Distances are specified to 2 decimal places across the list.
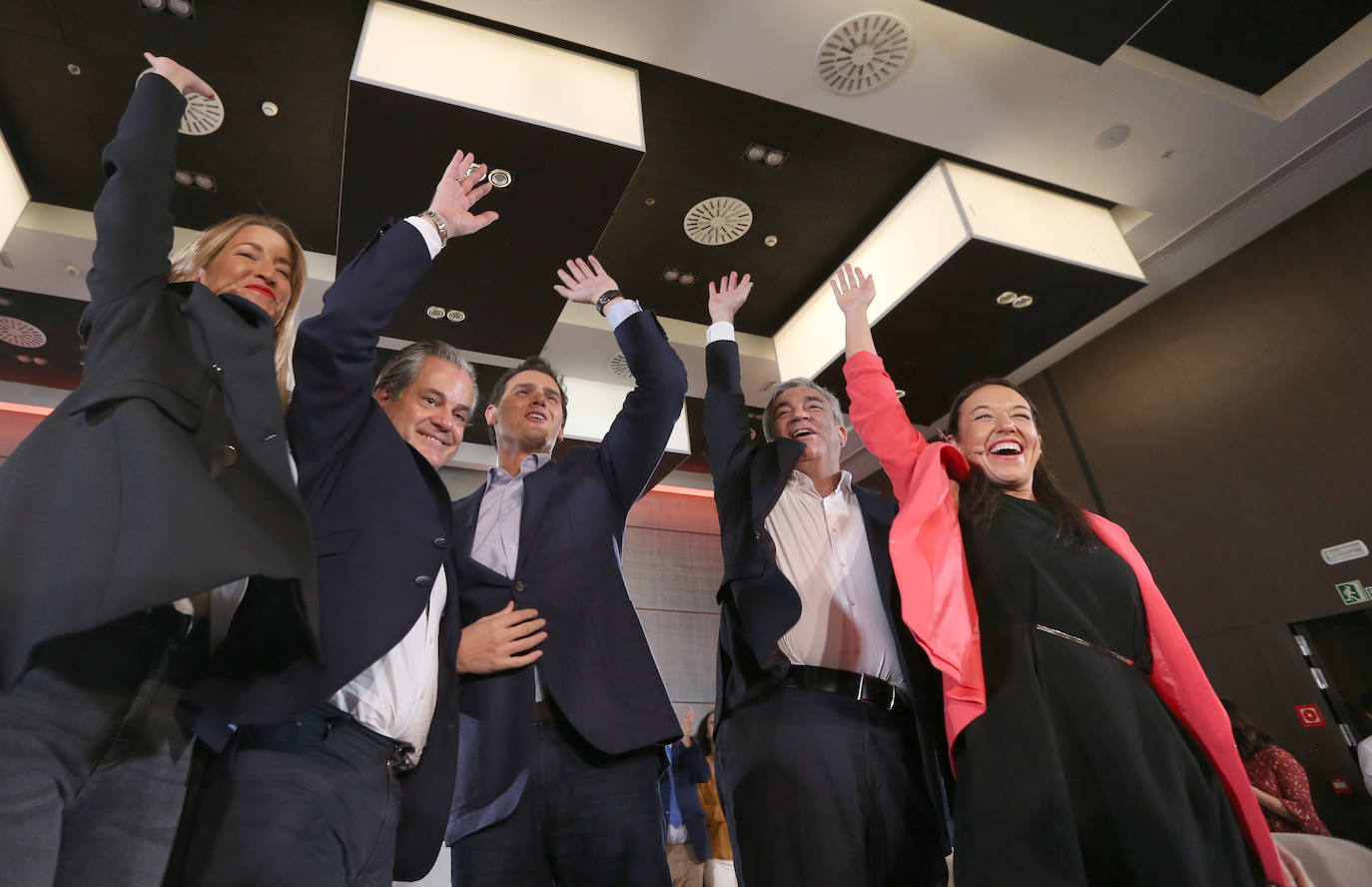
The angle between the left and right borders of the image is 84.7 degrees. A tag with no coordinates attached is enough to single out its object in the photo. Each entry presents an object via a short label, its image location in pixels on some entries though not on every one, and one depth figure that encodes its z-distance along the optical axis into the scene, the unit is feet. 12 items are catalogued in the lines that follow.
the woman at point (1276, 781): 11.48
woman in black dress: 3.73
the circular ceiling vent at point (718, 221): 14.73
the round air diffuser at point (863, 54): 11.19
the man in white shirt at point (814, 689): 4.80
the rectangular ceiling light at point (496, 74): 10.31
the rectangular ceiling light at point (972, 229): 13.41
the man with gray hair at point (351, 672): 3.14
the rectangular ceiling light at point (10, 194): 13.02
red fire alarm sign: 13.62
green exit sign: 13.24
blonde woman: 2.49
